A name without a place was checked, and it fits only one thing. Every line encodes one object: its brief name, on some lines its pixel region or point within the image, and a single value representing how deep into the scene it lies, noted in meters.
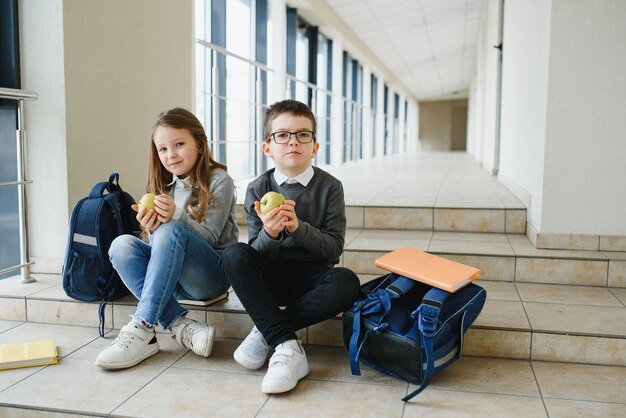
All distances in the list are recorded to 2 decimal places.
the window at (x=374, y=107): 12.28
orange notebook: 1.70
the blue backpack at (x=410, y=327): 1.61
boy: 1.70
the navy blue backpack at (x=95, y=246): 2.09
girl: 1.81
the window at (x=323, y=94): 8.09
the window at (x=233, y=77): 4.47
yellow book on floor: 1.81
